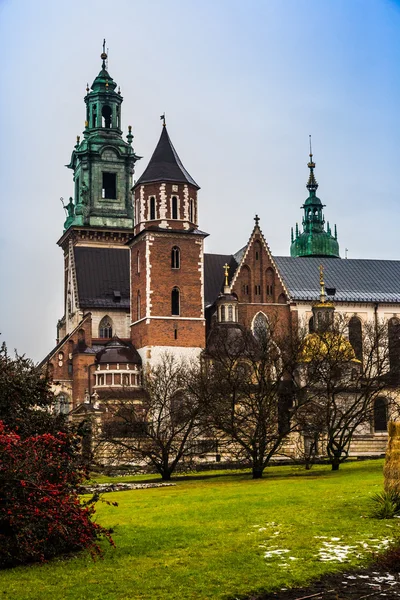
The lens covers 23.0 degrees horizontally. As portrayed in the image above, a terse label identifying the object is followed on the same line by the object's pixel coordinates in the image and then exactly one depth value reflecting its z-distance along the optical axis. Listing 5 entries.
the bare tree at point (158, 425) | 49.03
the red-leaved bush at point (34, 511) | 17.34
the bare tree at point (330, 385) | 47.53
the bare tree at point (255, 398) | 44.78
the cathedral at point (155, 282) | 71.44
